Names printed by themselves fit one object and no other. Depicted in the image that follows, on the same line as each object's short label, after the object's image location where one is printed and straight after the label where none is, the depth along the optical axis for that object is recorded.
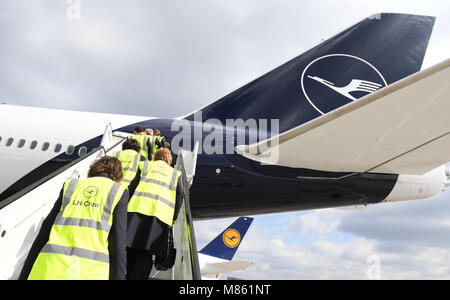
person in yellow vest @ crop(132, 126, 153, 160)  4.92
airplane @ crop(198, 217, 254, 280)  22.16
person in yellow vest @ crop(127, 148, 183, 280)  2.74
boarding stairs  1.87
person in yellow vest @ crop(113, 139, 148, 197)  3.23
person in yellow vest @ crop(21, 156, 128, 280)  1.76
